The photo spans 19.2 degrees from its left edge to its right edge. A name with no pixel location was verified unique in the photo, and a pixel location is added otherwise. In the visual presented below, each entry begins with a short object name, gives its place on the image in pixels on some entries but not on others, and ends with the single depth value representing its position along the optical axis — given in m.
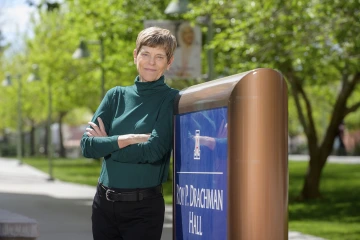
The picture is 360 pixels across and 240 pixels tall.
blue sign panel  4.01
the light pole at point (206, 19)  17.97
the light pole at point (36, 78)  36.69
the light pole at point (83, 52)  28.63
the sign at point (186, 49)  19.36
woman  4.50
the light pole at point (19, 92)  48.60
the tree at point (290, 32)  17.16
